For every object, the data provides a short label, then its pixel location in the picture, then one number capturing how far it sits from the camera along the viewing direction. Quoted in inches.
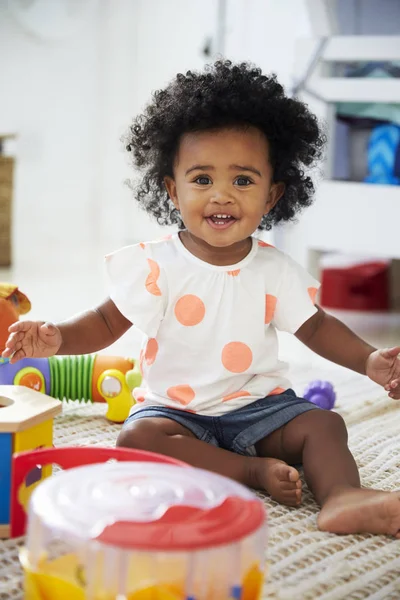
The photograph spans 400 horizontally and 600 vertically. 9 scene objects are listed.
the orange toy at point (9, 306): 64.9
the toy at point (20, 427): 51.8
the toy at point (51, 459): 49.8
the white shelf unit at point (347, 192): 92.1
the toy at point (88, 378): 67.3
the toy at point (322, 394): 70.7
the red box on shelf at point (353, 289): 110.0
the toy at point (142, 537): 42.7
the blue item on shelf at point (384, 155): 92.2
